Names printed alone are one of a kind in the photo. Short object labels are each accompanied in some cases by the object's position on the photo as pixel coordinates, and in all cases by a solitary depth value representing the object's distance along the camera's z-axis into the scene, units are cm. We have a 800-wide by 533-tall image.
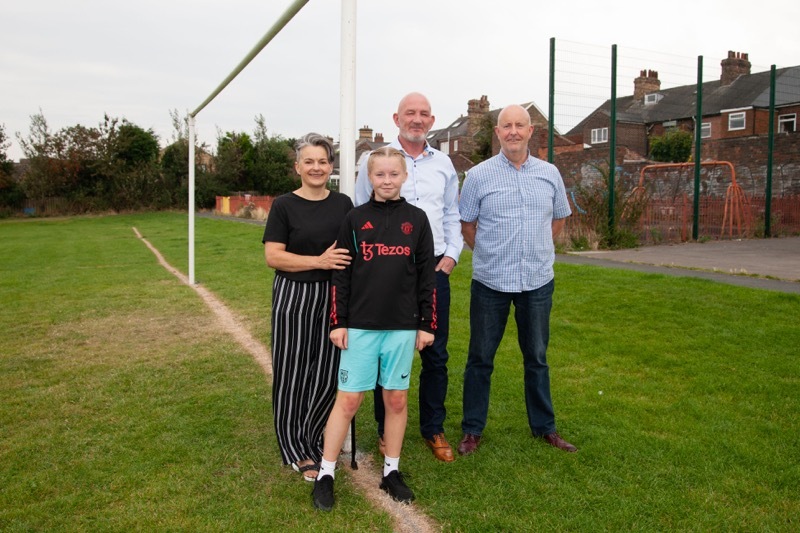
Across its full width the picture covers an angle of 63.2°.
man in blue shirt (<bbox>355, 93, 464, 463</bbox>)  375
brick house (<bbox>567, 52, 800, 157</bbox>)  3834
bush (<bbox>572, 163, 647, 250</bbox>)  1482
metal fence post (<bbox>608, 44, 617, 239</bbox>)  1460
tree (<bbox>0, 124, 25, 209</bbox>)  4296
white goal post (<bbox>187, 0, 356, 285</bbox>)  394
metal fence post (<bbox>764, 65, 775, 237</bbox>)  1825
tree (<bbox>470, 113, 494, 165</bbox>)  4362
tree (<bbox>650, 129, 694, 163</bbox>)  3784
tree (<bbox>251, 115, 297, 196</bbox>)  4716
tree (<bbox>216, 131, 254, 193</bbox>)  4619
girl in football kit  327
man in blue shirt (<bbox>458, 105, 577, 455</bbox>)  389
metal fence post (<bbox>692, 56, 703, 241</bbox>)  1685
